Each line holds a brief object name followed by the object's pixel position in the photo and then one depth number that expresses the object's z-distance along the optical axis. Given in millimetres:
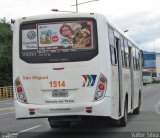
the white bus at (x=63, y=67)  9719
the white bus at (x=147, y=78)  67921
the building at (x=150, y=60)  94906
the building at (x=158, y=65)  85556
